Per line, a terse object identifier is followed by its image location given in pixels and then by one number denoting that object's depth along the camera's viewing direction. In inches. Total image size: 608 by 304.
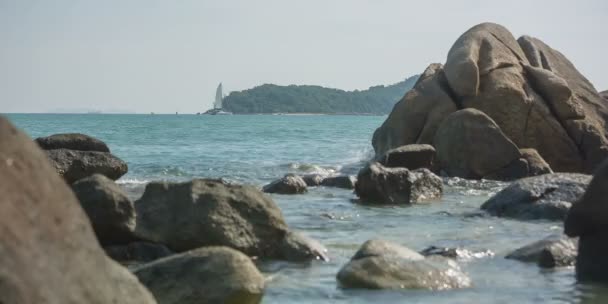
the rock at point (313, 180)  775.1
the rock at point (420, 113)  898.7
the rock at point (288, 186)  694.5
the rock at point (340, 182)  763.2
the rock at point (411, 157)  760.3
